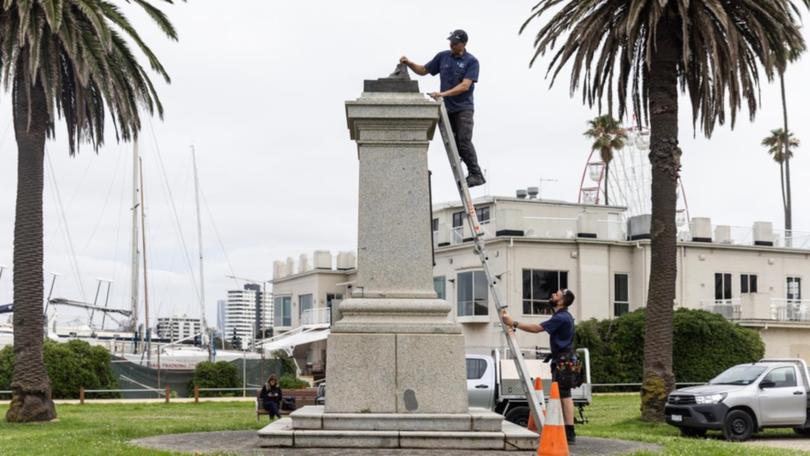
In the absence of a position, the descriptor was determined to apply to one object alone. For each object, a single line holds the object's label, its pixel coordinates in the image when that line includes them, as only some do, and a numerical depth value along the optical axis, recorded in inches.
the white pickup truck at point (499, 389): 895.1
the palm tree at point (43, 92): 983.6
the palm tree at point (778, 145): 3078.2
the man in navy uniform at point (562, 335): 491.5
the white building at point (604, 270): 2084.2
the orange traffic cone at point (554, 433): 408.5
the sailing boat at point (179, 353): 2129.2
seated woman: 1058.1
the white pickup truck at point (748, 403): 928.9
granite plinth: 463.2
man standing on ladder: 515.5
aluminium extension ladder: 482.0
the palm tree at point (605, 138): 2851.9
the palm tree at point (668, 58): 1002.1
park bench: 1110.4
